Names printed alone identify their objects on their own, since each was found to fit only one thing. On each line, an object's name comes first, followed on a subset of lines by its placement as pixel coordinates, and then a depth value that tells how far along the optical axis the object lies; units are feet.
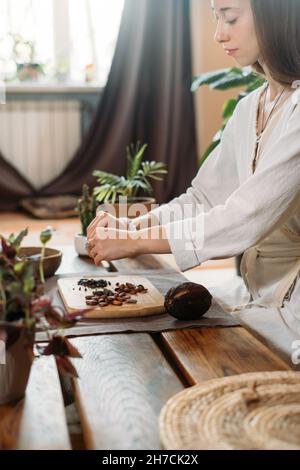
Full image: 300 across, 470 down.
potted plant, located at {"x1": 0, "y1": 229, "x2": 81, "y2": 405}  3.30
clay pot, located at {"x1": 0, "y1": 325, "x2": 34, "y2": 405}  3.43
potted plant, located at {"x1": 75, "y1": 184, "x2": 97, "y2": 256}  6.91
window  17.02
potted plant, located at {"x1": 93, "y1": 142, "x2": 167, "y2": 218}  7.00
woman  5.06
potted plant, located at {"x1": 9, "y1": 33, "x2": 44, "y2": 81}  17.12
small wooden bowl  5.66
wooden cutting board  4.66
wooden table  3.10
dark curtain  17.12
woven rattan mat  2.99
